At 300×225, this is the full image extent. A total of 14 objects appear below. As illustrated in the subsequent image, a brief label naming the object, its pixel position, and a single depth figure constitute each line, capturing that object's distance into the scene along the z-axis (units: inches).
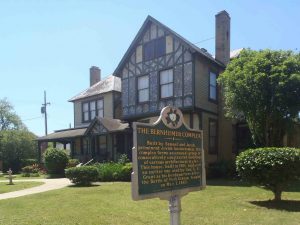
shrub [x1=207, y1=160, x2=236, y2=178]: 944.9
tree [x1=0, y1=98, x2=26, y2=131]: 3029.0
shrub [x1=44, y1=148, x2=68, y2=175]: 1165.2
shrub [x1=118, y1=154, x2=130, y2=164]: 1003.6
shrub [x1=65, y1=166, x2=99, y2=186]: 802.2
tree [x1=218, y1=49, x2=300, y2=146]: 811.4
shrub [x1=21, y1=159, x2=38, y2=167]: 1678.2
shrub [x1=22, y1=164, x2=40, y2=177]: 1373.9
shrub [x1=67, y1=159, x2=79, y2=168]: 1195.9
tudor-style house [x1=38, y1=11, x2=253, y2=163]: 998.4
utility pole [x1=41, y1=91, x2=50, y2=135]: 2313.5
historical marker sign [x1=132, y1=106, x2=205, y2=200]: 251.9
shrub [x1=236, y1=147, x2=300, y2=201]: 493.7
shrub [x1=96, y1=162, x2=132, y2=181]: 902.4
